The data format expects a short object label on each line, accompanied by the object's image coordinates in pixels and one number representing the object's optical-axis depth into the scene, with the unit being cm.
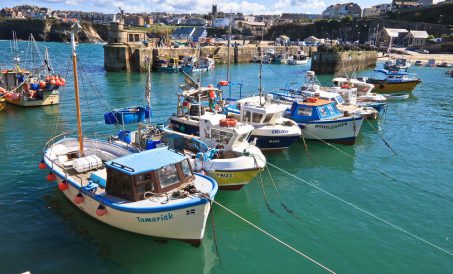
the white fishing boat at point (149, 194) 1275
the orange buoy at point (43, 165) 1688
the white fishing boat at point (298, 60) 8569
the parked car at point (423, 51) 9976
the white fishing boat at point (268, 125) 2319
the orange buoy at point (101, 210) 1332
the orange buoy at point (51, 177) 1630
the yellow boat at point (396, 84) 4734
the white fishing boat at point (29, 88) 3509
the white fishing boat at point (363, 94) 3383
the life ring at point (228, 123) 1902
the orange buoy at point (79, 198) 1446
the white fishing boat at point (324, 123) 2625
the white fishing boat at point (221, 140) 1716
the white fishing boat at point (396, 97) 4534
